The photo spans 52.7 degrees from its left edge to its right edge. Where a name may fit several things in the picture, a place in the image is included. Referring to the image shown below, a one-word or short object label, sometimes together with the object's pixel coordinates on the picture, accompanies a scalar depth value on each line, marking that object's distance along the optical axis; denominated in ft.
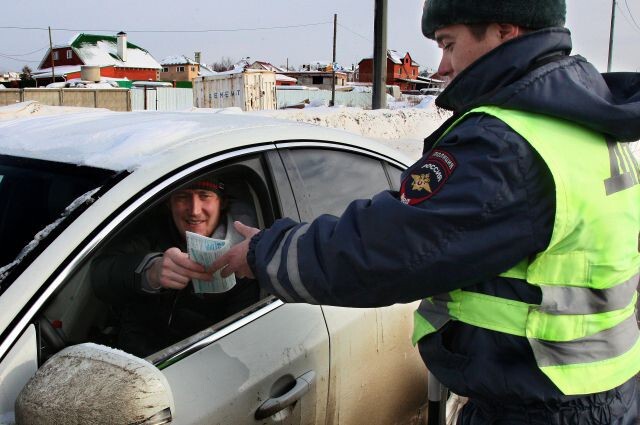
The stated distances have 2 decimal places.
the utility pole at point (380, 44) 33.17
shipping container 73.77
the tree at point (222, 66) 270.67
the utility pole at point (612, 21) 109.19
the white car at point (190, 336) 4.53
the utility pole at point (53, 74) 166.09
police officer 4.30
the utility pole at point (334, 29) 160.97
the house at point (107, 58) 178.29
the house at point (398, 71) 223.49
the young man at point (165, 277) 6.19
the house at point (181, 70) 207.98
